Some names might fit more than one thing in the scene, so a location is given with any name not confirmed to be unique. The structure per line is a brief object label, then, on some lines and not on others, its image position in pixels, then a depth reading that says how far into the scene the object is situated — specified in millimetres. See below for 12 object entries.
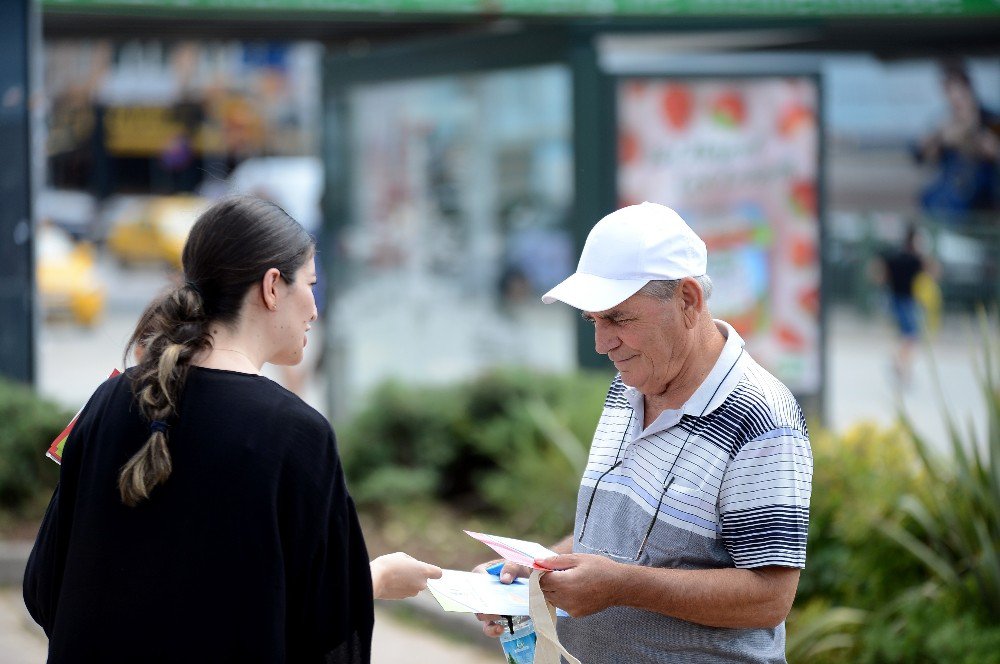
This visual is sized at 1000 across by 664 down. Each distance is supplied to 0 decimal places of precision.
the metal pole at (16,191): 13750
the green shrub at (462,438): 12984
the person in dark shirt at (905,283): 28578
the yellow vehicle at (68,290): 38187
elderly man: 4492
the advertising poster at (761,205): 15508
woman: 4051
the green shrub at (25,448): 13812
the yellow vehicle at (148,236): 57437
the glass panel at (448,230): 17312
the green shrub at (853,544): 9102
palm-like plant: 8430
